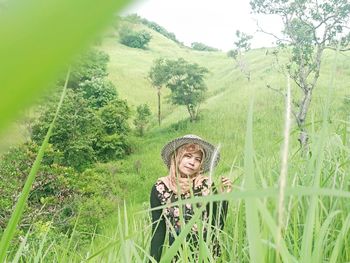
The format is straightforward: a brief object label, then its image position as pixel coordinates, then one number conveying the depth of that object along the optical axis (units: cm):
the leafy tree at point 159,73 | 2420
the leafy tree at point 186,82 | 2348
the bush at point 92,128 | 1708
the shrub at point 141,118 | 2370
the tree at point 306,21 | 1368
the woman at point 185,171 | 203
